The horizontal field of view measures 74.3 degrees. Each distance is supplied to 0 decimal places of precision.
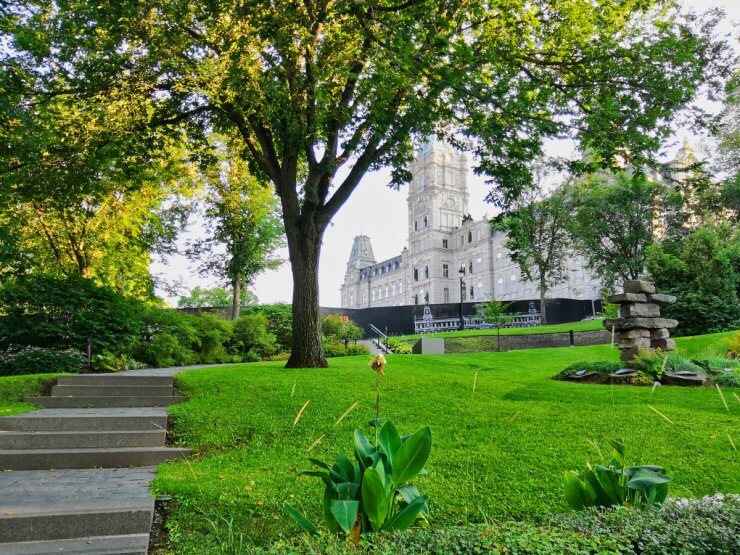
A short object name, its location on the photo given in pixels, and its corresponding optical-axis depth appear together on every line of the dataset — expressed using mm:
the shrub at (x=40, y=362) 11750
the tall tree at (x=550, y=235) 37625
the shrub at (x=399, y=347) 21059
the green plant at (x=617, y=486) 2975
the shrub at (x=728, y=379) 8719
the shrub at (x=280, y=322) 21297
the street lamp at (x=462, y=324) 33062
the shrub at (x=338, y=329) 21752
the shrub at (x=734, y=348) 11961
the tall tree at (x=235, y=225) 26422
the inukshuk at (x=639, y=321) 11320
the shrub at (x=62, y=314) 12695
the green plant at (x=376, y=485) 2607
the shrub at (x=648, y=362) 9578
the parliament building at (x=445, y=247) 84438
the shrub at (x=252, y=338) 18734
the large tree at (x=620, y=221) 34656
